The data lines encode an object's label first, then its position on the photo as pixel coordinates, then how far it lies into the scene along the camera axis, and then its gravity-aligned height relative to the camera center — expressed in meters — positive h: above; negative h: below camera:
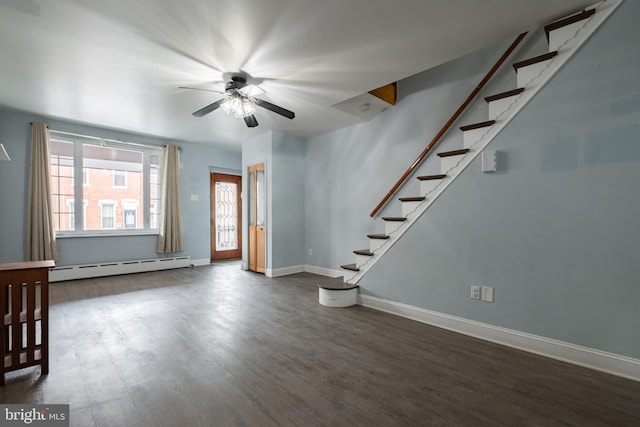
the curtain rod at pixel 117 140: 5.11 +1.45
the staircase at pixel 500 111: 2.34 +0.98
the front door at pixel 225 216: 7.25 -0.09
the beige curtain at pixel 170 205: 6.07 +0.17
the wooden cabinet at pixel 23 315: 2.09 -0.78
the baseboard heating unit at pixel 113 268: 5.07 -1.09
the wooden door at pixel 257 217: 5.80 -0.10
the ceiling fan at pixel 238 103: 3.22 +1.29
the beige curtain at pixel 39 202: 4.68 +0.18
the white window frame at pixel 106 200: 5.22 +0.61
